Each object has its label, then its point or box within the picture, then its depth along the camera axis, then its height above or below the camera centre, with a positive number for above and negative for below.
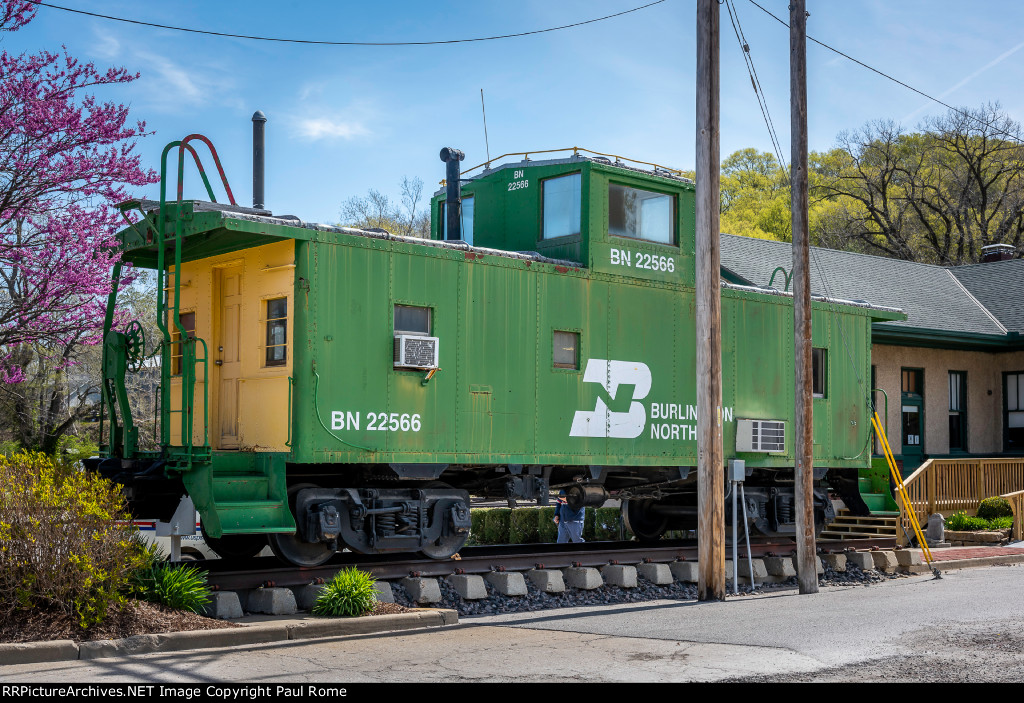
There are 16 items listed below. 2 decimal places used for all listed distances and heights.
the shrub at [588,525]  20.66 -1.59
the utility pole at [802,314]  13.77 +1.60
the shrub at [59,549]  8.48 -0.86
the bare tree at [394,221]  60.09 +12.15
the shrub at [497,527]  20.31 -1.60
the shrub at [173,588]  9.52 -1.29
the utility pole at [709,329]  12.61 +1.29
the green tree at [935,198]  47.84 +11.01
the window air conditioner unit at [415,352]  11.41 +0.93
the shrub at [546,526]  20.62 -1.62
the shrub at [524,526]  20.53 -1.60
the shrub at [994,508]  21.09 -1.29
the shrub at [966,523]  20.50 -1.54
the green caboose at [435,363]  10.91 +0.86
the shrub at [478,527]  20.05 -1.58
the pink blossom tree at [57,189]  15.74 +3.71
